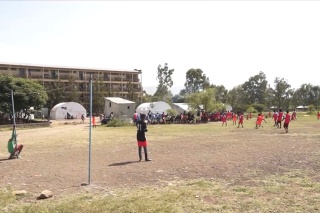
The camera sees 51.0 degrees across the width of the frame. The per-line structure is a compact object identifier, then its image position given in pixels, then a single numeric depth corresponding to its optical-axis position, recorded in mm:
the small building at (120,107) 48750
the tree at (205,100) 50681
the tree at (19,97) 39562
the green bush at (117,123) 37344
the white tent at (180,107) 62556
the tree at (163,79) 87062
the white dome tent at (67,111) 60938
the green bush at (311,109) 68469
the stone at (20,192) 8492
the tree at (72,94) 72250
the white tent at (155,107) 56094
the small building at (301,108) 96312
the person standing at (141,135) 13342
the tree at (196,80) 90188
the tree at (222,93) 87669
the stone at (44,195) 8145
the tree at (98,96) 71500
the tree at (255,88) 98375
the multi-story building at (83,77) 76312
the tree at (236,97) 88625
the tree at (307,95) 93519
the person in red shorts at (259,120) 30131
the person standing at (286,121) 25142
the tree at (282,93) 89500
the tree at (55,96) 68188
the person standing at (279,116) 29341
